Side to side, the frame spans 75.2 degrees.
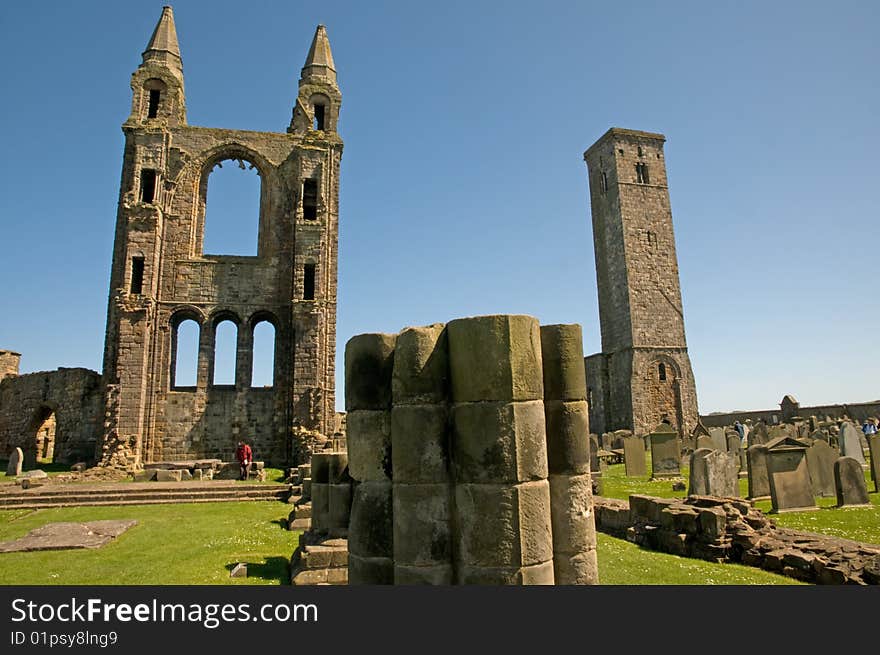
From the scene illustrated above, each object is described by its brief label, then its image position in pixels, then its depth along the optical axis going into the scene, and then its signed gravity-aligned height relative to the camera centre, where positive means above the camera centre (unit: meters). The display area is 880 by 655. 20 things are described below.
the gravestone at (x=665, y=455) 16.48 -0.86
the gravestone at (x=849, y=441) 14.28 -0.52
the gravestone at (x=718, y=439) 17.65 -0.48
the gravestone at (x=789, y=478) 9.95 -0.98
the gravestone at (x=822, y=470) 11.62 -0.99
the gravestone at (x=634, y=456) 17.03 -0.91
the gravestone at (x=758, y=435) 20.37 -0.45
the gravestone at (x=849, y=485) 10.11 -1.15
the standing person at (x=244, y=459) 17.69 -0.72
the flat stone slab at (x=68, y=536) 8.53 -1.53
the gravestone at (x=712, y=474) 10.46 -0.92
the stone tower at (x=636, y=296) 31.30 +7.33
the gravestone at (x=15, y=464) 18.36 -0.72
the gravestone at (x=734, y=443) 18.58 -0.64
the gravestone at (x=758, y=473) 11.11 -0.98
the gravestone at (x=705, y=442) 16.39 -0.52
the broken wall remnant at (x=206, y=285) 20.48 +5.65
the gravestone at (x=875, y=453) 12.27 -0.72
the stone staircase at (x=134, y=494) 13.98 -1.40
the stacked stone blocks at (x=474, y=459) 3.70 -0.20
